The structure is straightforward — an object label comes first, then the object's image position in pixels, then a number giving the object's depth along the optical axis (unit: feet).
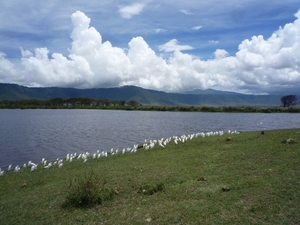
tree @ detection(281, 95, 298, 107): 526.57
